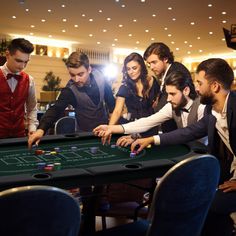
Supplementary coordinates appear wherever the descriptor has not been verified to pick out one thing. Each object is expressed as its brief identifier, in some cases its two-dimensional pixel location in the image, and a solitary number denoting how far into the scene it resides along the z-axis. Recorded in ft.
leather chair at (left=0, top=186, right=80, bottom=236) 3.30
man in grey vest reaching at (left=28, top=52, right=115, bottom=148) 9.61
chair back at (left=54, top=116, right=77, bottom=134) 11.60
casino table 5.45
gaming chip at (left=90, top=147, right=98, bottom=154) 7.32
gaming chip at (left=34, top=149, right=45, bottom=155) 7.18
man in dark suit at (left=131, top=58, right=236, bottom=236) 6.80
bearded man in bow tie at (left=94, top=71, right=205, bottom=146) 8.66
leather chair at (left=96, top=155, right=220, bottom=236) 4.60
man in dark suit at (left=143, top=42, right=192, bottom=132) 10.07
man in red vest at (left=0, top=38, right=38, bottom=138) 9.66
